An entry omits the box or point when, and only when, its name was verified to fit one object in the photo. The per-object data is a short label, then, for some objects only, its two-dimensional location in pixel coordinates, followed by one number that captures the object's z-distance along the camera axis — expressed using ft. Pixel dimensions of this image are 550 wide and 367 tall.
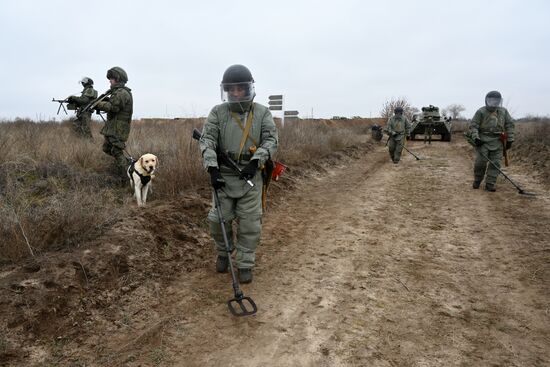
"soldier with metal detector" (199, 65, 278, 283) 11.48
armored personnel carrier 62.34
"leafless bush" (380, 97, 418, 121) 83.82
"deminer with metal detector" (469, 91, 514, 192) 24.63
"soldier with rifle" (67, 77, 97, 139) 28.46
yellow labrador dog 16.17
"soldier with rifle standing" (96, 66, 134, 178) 18.35
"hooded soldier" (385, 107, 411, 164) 38.75
